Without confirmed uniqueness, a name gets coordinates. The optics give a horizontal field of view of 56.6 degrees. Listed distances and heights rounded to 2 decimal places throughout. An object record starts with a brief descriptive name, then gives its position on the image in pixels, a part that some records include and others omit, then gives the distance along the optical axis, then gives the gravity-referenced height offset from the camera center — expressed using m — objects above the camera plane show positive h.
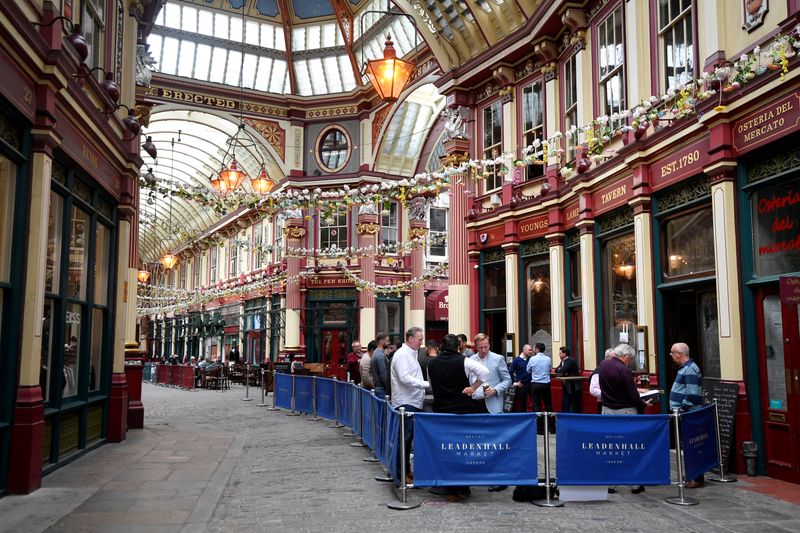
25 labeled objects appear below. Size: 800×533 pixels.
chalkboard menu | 9.25 -0.79
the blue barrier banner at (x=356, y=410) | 12.91 -1.13
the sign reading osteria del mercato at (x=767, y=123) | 8.38 +2.63
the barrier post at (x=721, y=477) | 8.89 -1.59
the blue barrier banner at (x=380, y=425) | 9.77 -1.07
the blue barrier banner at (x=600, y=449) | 7.84 -1.09
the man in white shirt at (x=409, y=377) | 9.09 -0.38
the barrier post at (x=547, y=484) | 7.83 -1.46
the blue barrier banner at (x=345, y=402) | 14.26 -1.10
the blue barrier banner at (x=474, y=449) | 7.89 -1.09
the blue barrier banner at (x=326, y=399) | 16.41 -1.18
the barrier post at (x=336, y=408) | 15.75 -1.32
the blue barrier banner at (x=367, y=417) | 11.51 -1.12
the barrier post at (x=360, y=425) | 12.58 -1.34
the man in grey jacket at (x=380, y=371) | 12.29 -0.41
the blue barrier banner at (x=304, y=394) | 18.09 -1.18
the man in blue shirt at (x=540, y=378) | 13.59 -0.59
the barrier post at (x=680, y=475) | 7.71 -1.35
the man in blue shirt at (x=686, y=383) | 8.97 -0.45
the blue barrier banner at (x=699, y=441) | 8.21 -1.09
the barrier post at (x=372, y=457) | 10.86 -1.66
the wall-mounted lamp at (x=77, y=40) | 9.11 +3.75
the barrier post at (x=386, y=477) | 9.24 -1.63
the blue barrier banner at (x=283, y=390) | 19.67 -1.18
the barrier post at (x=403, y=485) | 7.73 -1.48
